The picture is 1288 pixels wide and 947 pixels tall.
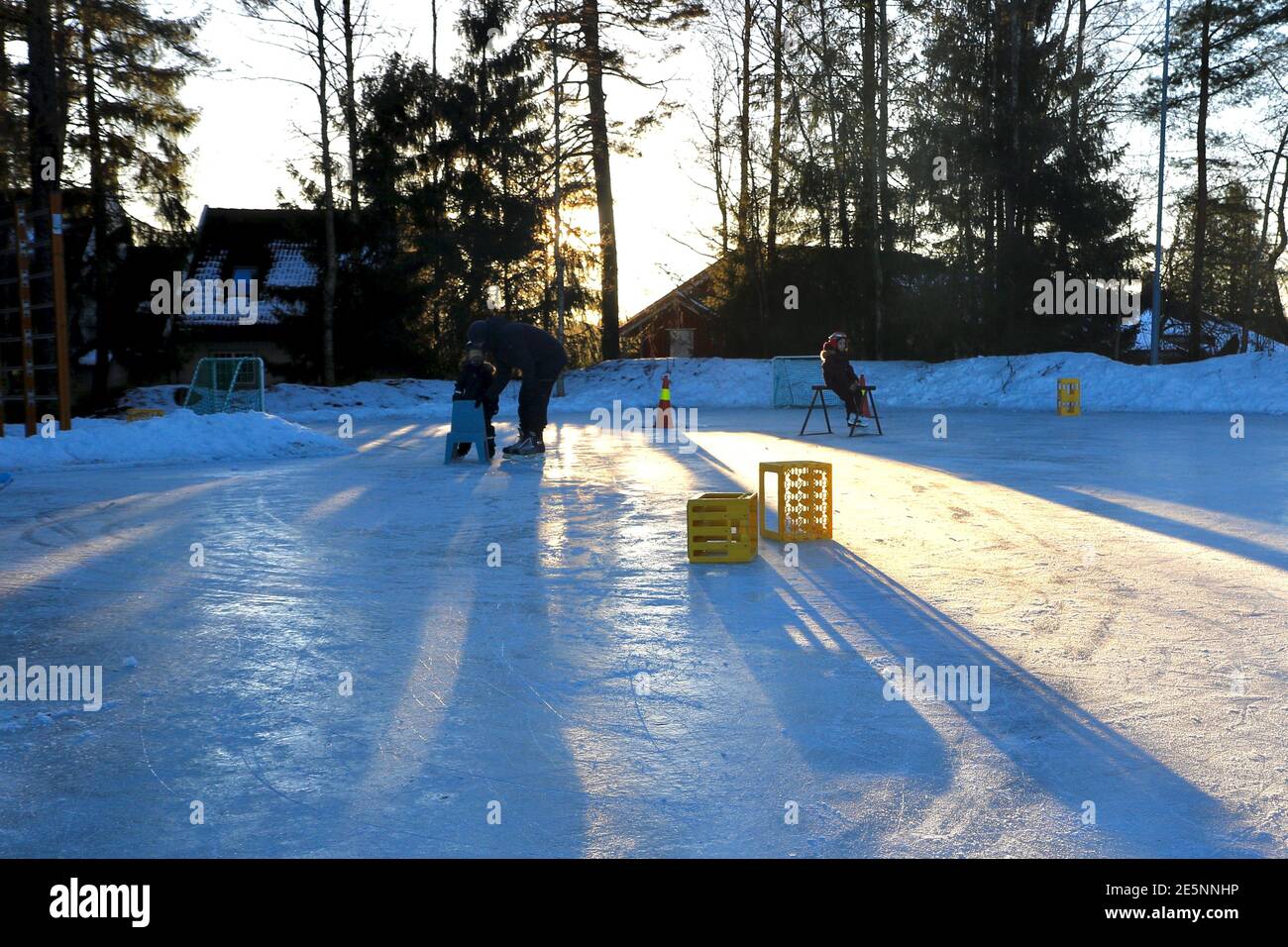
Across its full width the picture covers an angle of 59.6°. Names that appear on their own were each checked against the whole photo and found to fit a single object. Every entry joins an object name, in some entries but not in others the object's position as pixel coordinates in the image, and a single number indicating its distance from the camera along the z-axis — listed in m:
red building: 49.29
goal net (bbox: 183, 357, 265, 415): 21.41
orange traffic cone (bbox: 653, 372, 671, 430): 21.84
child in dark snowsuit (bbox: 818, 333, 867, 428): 19.09
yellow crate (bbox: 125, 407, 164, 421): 20.10
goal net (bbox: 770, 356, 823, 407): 31.05
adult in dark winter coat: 15.04
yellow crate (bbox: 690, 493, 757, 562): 7.64
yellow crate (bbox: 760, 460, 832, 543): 8.72
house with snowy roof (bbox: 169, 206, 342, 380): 35.19
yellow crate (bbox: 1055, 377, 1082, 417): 25.11
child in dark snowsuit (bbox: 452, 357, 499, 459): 15.02
